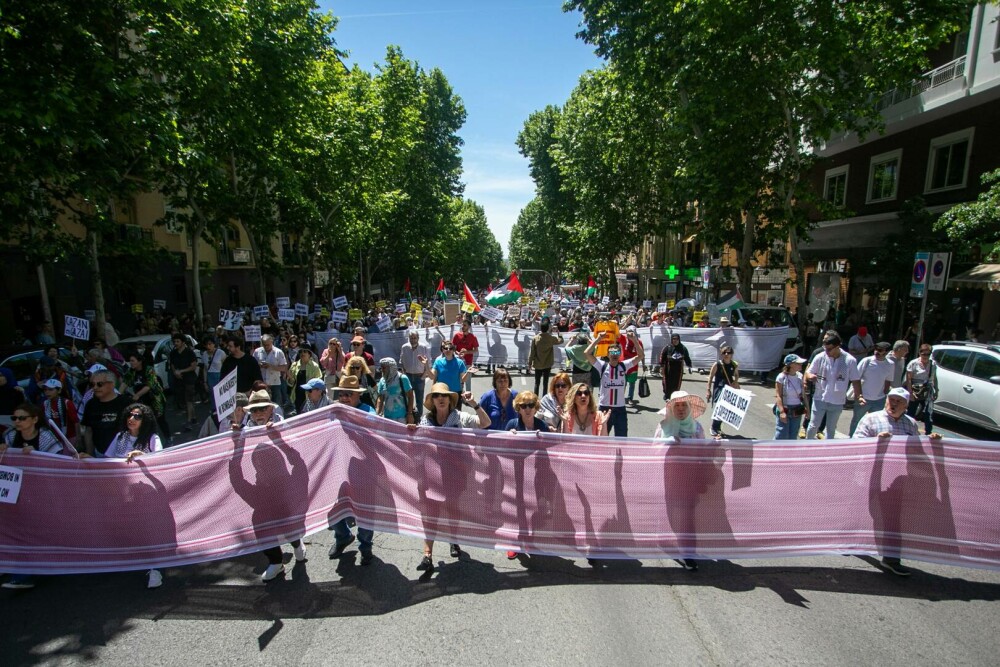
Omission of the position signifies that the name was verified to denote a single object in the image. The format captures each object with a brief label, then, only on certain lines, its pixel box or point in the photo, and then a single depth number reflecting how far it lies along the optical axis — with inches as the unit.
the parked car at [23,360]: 354.3
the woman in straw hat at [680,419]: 189.5
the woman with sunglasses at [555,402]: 210.1
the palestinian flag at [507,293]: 734.5
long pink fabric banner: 170.7
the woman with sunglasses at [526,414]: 188.4
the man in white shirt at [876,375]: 286.5
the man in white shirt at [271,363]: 350.9
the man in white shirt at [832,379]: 279.9
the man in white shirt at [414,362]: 342.4
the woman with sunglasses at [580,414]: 199.2
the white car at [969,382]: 324.5
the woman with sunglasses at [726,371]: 317.4
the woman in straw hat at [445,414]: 190.1
